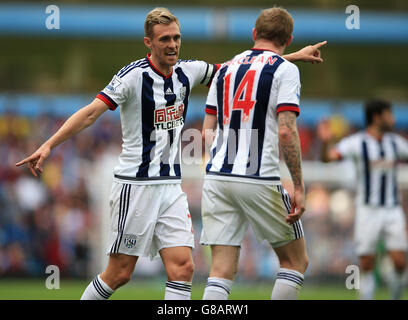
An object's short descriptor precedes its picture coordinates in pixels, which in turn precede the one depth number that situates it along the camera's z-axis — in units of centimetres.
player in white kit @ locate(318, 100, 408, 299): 1792
